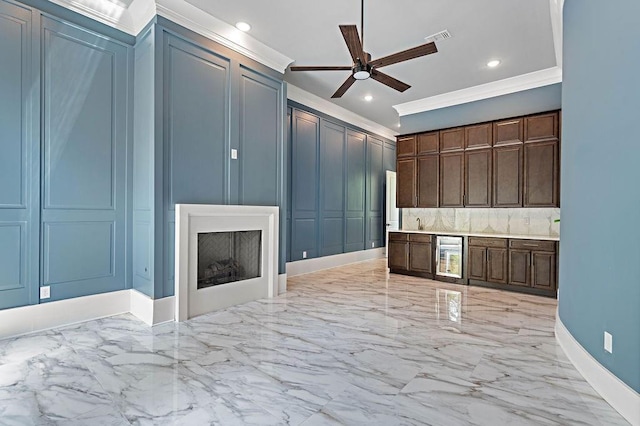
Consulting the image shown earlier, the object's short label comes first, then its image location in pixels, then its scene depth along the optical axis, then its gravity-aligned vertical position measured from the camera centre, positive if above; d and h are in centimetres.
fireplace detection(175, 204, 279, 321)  351 -54
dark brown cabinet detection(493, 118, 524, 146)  496 +127
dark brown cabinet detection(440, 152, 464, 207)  556 +58
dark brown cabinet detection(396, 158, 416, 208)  609 +58
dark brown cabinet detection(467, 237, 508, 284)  493 -72
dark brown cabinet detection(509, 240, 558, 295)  449 -71
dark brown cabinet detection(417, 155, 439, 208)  584 +59
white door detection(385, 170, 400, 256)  833 +25
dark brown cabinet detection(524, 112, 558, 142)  467 +126
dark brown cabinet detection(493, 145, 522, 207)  499 +58
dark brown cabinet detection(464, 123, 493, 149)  527 +127
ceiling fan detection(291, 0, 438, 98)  269 +138
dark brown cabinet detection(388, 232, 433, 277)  571 -72
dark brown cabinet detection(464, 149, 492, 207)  529 +58
